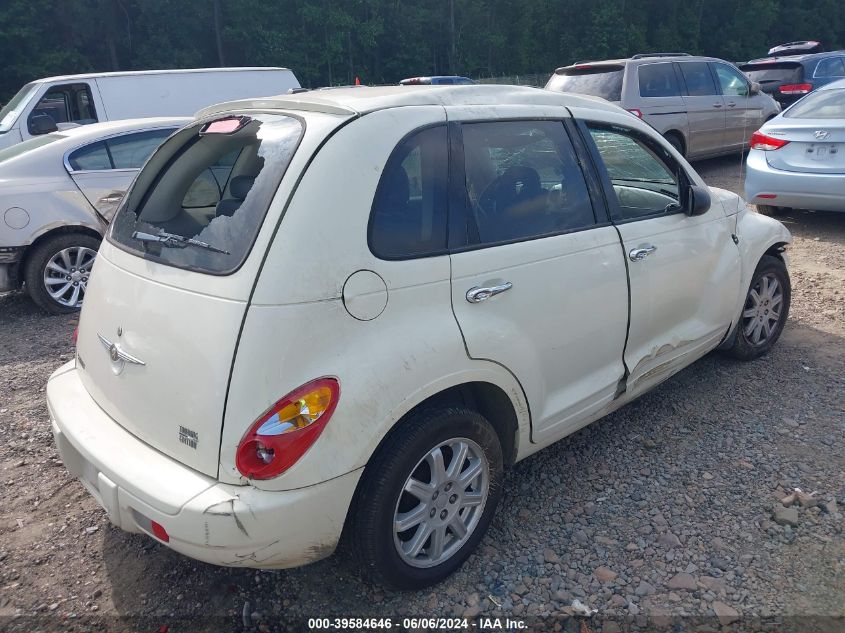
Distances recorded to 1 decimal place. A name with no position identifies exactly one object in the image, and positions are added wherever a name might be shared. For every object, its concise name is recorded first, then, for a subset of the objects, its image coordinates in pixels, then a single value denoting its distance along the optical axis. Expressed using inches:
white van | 351.9
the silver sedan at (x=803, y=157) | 269.9
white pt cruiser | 86.4
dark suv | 533.3
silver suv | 390.3
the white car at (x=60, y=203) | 230.4
